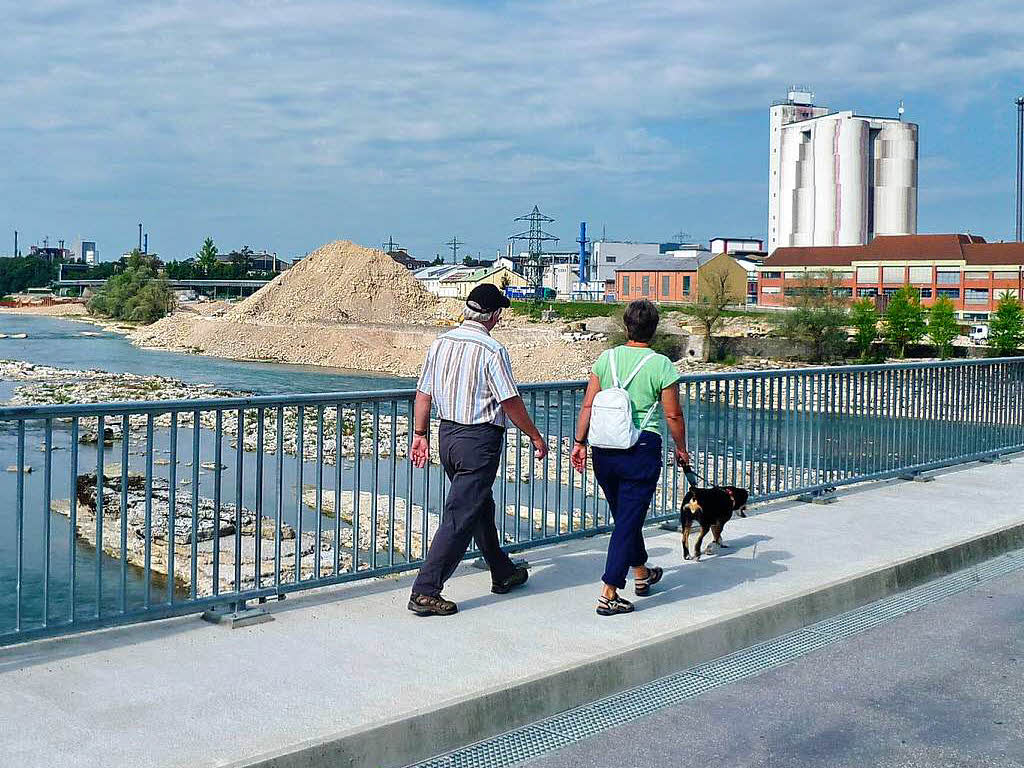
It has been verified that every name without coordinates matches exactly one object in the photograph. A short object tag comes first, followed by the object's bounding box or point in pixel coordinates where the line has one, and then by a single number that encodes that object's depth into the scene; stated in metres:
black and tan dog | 7.95
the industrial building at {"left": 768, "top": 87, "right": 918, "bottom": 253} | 160.75
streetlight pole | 99.00
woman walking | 6.54
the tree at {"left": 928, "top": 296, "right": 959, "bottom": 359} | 75.31
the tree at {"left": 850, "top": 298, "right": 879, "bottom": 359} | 76.44
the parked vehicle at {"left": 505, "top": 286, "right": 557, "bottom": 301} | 135.25
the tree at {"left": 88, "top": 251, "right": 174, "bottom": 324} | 119.50
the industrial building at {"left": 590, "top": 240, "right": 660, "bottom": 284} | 176.25
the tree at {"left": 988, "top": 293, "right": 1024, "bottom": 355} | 72.38
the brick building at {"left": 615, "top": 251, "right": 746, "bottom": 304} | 120.62
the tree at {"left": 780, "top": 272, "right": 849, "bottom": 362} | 77.38
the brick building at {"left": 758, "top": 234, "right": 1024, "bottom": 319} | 98.94
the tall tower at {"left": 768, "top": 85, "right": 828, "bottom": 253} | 171.75
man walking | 6.29
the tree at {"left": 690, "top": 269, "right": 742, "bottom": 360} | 77.44
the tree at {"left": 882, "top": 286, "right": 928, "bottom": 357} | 77.19
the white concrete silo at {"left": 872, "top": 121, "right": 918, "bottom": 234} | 162.50
